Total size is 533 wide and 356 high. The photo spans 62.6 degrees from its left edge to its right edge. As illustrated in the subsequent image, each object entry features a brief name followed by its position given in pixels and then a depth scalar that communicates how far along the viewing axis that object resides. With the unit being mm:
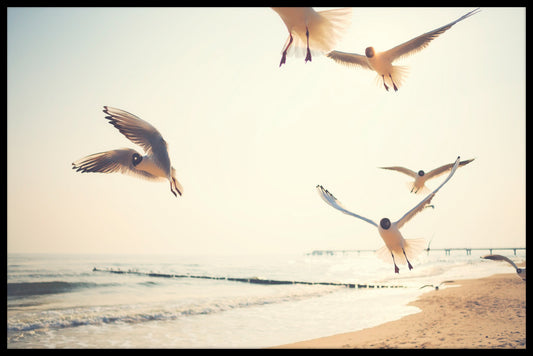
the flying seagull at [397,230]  2809
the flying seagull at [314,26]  2443
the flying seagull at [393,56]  3793
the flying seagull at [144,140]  2484
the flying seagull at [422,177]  4994
